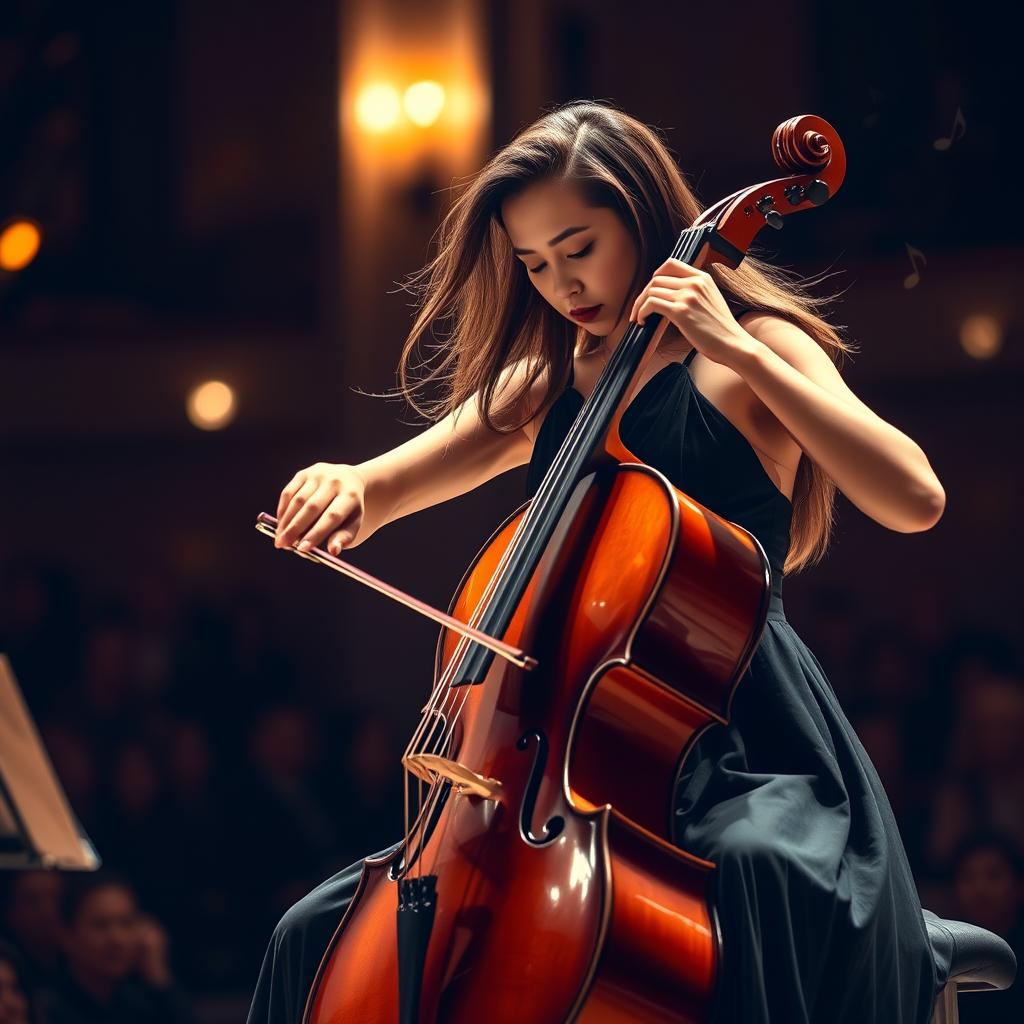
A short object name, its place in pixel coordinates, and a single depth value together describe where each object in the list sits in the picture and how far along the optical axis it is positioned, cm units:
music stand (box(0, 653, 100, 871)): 503
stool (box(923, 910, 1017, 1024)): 450
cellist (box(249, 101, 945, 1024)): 428
